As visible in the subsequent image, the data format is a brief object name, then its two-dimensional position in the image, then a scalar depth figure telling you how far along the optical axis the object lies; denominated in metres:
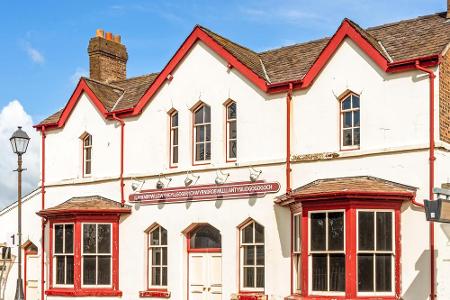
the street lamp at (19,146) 20.75
